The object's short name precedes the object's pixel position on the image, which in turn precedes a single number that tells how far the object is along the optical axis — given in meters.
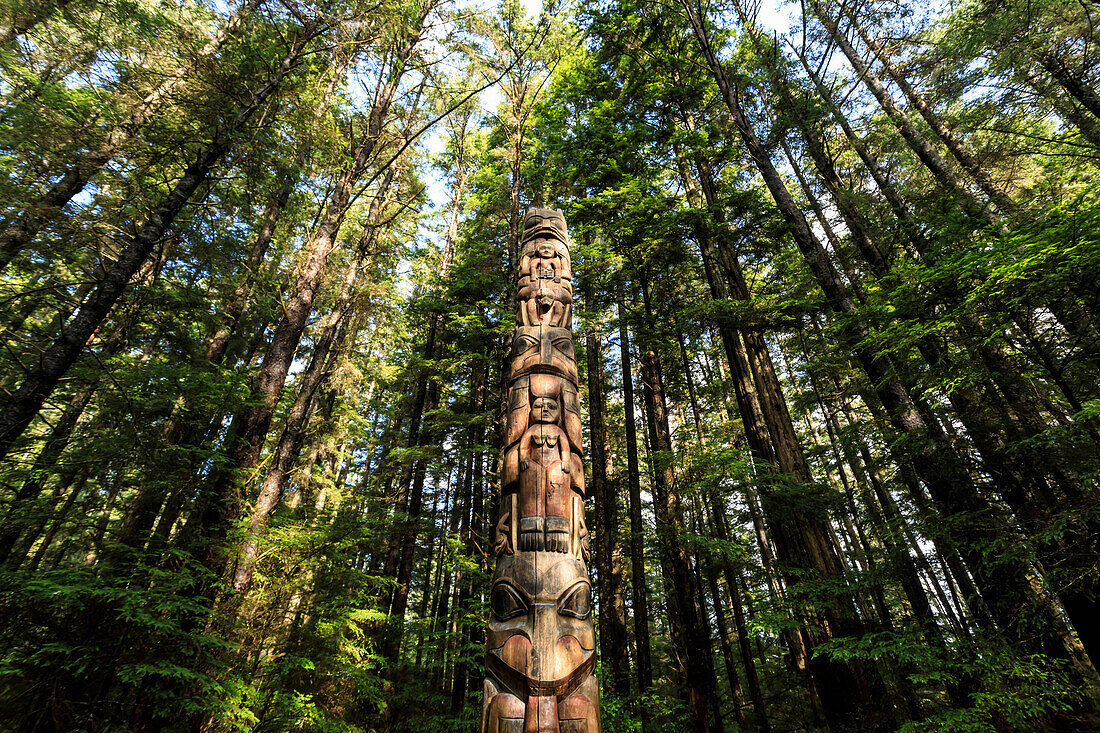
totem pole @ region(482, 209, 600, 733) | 3.64
